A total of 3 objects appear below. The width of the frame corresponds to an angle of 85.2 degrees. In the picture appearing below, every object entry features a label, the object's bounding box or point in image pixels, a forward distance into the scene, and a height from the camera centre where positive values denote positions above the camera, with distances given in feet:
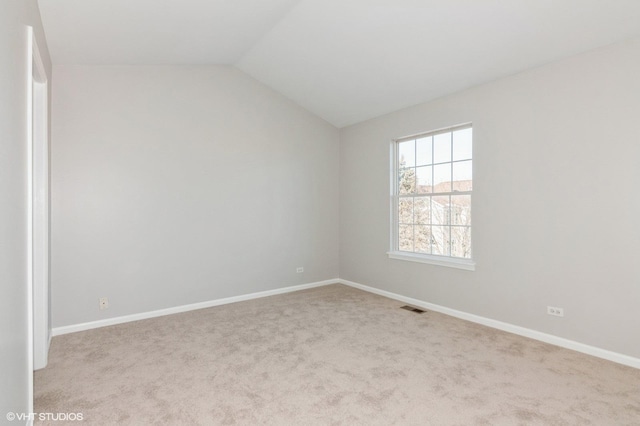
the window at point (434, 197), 12.81 +0.50
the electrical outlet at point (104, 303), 12.00 -3.25
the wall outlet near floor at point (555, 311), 10.11 -2.98
